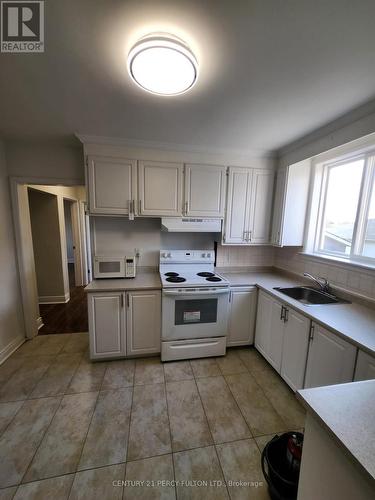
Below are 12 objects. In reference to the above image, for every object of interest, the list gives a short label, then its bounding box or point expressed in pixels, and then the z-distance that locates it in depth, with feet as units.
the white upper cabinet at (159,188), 7.95
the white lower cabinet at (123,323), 7.43
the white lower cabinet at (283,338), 5.94
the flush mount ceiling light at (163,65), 3.36
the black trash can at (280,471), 3.72
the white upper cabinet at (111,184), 7.59
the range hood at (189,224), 8.25
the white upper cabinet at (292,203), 8.24
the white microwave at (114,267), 8.16
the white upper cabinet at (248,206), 8.74
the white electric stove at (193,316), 7.52
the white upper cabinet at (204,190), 8.30
